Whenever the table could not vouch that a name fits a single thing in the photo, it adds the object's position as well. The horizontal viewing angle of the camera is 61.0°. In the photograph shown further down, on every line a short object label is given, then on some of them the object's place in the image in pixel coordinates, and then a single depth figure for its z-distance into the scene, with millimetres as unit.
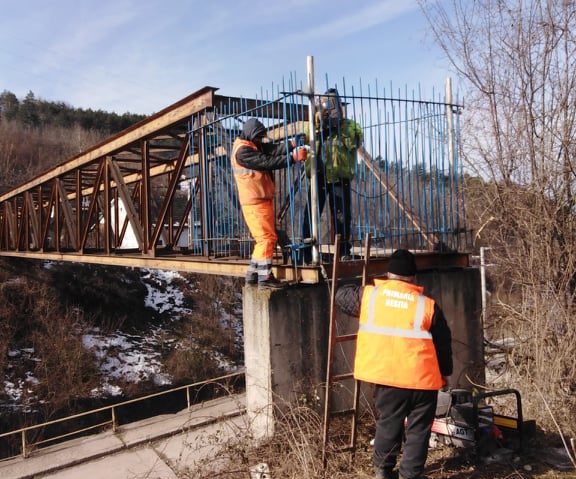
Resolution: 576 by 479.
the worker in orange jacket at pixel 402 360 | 3814
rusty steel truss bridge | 5723
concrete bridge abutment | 4871
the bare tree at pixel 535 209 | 6070
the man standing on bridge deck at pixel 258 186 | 5242
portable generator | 4625
